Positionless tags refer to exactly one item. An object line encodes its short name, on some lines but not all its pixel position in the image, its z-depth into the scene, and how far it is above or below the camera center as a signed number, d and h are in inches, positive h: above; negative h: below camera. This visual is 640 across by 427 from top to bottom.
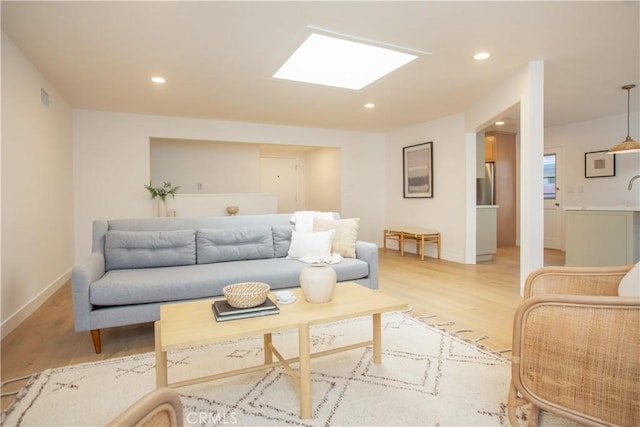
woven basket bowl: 66.2 -17.4
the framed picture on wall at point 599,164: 216.1 +23.9
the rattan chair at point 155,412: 23.6 -15.5
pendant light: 157.6 +25.4
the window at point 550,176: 254.8 +19.2
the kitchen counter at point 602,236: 156.8 -16.5
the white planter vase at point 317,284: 71.5 -16.5
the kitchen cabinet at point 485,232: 212.5 -18.4
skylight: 119.5 +55.0
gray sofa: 88.7 -19.2
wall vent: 135.5 +44.3
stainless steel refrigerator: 253.4 +11.5
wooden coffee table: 56.8 -21.0
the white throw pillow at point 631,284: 52.9 -13.3
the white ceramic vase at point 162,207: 208.3 -0.5
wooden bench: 216.8 -21.0
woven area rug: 61.0 -37.2
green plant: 203.6 +8.4
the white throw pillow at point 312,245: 123.5 -14.6
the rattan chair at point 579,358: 45.4 -21.8
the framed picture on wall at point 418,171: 230.4 +22.9
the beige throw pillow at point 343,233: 127.0 -10.8
